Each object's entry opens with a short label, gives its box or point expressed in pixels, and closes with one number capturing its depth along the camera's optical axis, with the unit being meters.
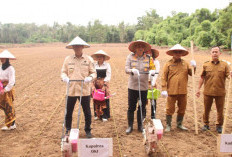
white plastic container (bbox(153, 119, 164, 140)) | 3.65
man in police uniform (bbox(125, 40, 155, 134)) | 4.74
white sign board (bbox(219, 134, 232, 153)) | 3.54
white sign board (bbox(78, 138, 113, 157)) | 3.26
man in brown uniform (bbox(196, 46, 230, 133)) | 4.82
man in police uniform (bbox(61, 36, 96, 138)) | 4.40
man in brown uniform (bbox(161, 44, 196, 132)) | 4.83
